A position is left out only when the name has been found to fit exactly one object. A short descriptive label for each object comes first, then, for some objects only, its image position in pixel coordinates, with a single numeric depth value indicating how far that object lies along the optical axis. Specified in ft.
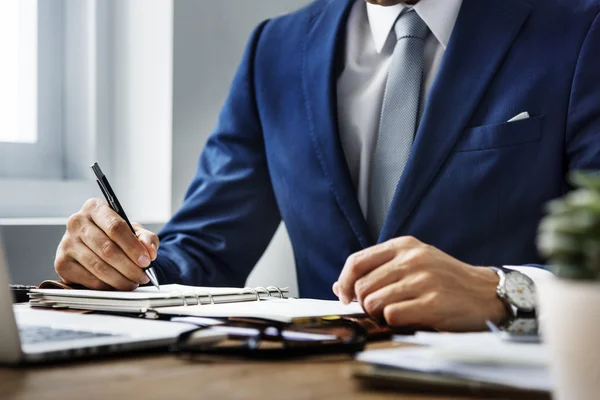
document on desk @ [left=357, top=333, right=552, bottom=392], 1.79
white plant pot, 1.37
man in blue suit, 4.70
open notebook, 3.09
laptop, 2.15
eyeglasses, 2.27
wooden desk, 1.82
